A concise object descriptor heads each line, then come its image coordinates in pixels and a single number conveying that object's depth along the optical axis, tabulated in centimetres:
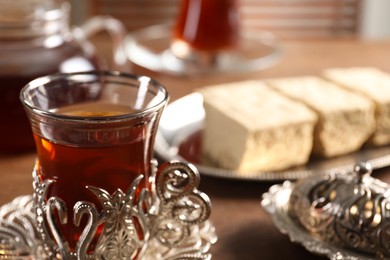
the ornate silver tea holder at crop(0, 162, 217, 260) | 43
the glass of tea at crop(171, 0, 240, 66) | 69
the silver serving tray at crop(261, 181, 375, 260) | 45
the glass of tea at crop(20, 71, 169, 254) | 42
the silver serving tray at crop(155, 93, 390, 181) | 52
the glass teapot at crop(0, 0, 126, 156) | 55
